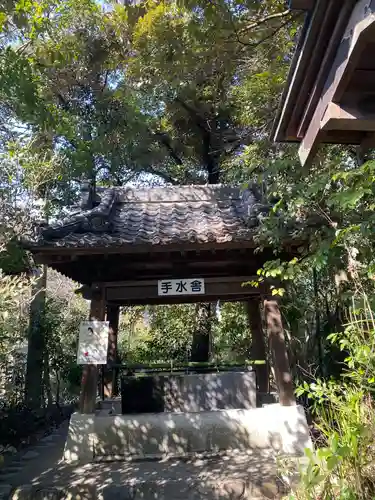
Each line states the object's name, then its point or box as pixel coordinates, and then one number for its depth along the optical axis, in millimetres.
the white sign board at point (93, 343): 5711
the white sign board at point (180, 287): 5984
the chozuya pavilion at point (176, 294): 5289
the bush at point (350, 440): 2592
